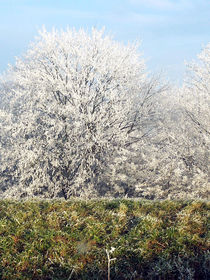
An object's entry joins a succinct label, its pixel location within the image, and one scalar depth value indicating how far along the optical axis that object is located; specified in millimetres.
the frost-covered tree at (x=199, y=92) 21516
